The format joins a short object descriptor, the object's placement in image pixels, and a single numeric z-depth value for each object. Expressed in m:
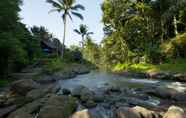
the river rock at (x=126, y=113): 3.72
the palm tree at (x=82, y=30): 26.88
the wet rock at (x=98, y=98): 5.13
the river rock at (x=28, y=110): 4.02
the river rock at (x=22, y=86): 6.02
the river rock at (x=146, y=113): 3.76
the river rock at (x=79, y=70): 14.14
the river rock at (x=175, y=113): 3.51
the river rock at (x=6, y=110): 4.26
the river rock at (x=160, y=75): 9.62
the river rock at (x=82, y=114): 3.80
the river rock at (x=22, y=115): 3.97
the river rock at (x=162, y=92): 5.61
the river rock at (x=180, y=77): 8.60
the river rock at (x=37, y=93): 5.31
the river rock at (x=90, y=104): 4.70
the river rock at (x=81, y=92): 5.33
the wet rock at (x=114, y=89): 6.43
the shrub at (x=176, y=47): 11.51
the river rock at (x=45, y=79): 9.09
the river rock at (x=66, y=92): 5.80
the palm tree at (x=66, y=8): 16.94
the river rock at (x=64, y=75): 10.57
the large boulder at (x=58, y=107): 3.89
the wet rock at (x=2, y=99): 4.98
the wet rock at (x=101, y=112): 4.18
